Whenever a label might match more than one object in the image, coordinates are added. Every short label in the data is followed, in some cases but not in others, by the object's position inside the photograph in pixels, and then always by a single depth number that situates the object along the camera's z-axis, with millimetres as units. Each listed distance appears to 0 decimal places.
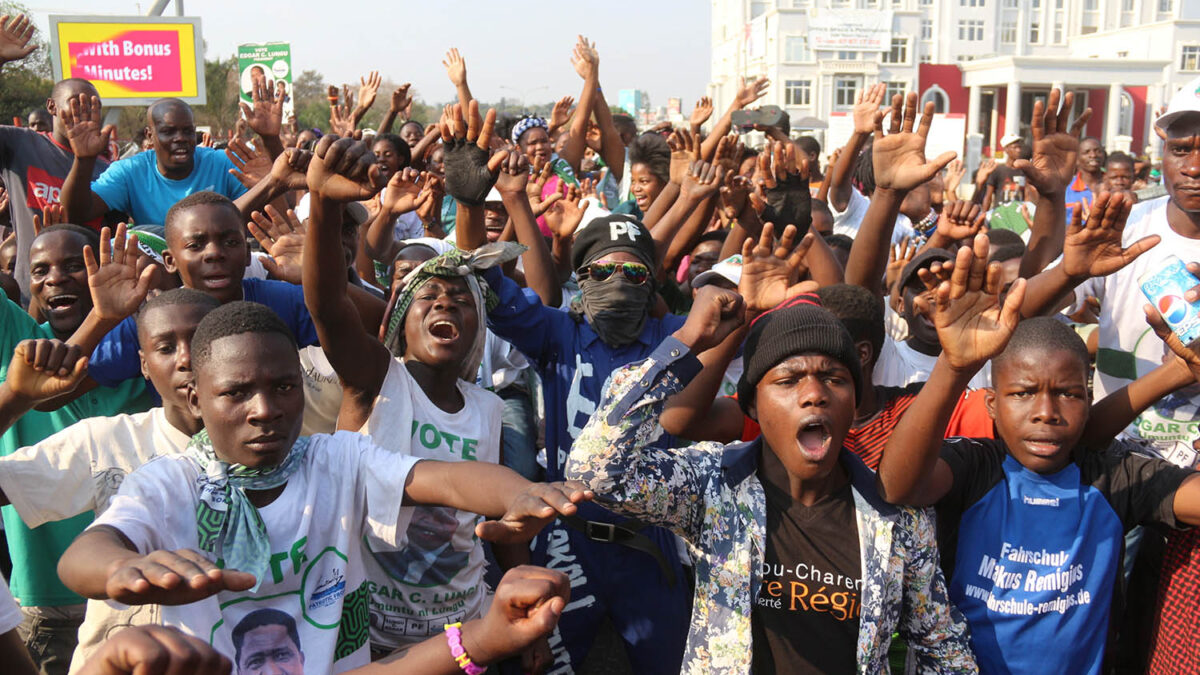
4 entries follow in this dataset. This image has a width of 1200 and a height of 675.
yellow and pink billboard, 15273
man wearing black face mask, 3260
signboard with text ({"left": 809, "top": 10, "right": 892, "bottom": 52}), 76750
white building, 67375
